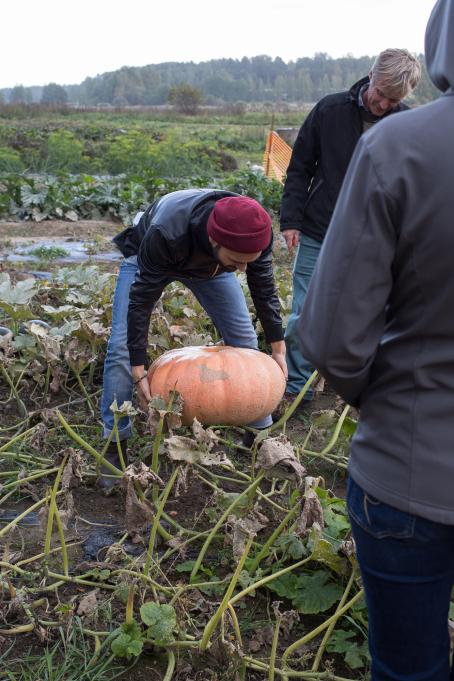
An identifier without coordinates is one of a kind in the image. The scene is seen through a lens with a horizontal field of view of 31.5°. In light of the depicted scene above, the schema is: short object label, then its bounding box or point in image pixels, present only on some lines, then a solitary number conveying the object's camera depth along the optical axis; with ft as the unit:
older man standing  12.67
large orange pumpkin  10.32
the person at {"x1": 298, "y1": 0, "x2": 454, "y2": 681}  4.16
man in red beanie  9.10
